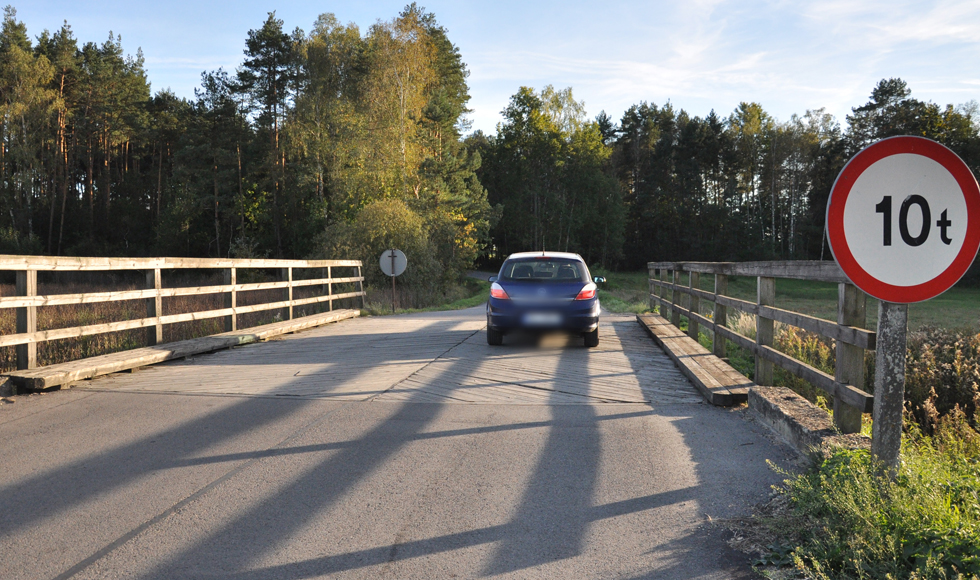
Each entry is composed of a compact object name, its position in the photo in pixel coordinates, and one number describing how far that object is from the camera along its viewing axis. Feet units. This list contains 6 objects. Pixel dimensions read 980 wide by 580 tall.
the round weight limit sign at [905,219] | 9.99
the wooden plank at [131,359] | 21.52
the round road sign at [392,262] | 59.82
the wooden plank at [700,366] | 20.36
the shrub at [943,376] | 27.48
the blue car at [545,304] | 33.04
